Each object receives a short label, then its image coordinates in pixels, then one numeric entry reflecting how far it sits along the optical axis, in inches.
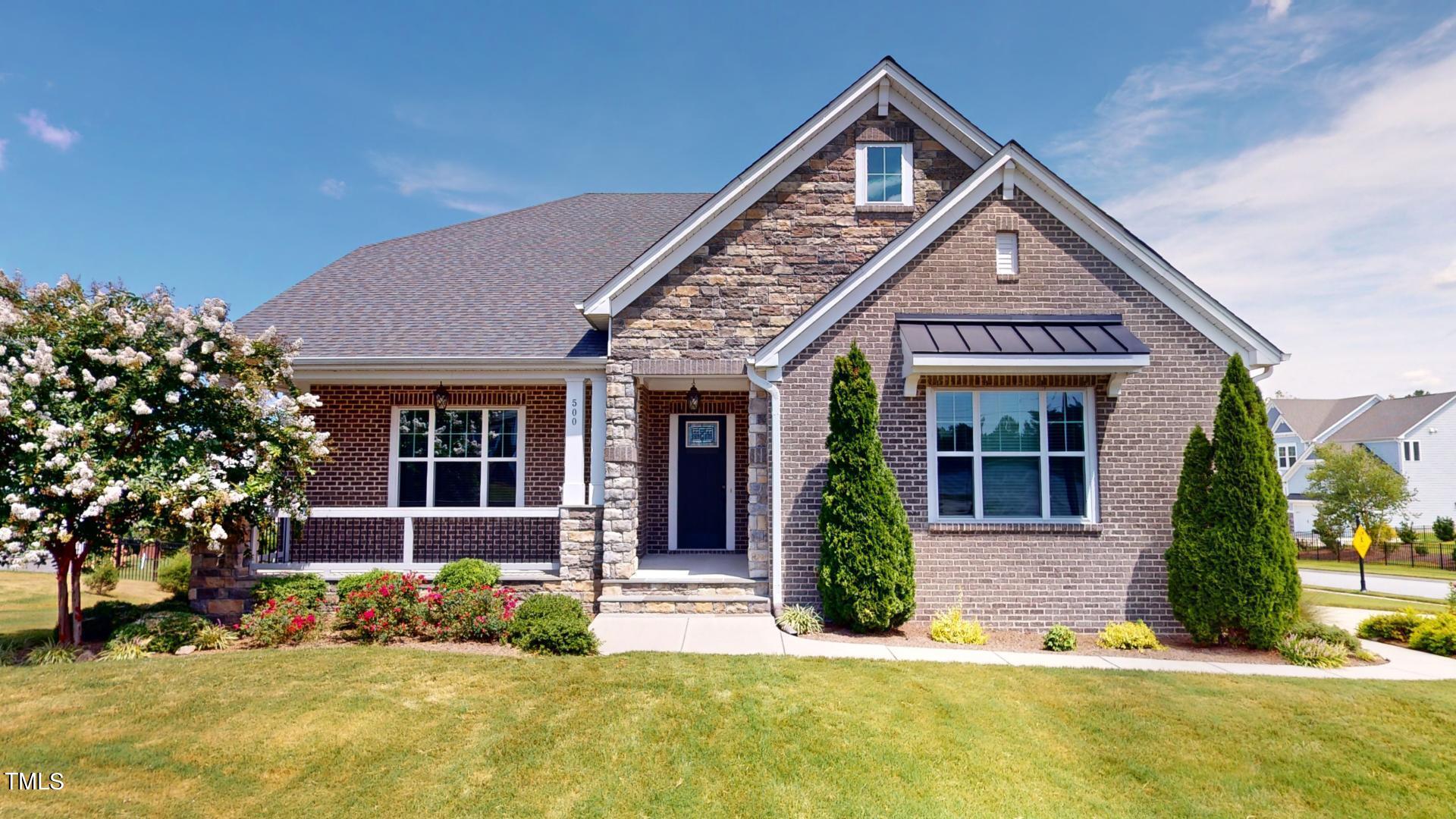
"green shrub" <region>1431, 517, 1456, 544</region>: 1283.2
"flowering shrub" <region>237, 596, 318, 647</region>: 336.5
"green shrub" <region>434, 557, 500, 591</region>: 371.9
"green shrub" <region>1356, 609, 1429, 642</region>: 374.3
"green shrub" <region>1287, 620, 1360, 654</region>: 335.6
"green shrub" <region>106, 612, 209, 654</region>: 323.0
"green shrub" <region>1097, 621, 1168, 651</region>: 341.1
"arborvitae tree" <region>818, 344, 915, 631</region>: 340.8
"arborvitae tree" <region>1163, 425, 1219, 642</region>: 338.3
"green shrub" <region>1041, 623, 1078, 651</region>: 333.4
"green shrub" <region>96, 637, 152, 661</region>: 312.5
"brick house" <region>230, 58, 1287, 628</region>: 367.9
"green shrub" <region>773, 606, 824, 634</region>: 351.6
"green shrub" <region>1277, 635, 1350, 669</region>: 315.6
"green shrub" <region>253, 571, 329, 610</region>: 365.7
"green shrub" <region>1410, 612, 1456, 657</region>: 348.5
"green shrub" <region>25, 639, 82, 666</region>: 303.1
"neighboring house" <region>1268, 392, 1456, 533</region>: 1636.3
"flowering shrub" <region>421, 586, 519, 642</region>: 335.6
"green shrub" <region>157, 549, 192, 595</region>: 475.1
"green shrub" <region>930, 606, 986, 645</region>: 339.0
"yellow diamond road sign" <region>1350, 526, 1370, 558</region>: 792.3
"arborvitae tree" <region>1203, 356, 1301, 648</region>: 329.4
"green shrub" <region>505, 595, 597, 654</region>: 313.7
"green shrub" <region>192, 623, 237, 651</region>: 329.4
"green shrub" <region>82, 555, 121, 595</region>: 542.0
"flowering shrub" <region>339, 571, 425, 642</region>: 335.6
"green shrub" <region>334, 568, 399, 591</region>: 363.9
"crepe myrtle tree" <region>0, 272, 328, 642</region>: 296.7
